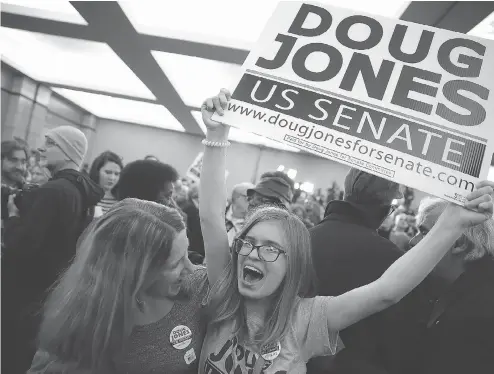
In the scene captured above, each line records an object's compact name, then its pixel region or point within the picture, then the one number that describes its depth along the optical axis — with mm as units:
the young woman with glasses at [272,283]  1104
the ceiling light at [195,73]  6668
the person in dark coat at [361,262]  1426
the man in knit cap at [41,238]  2023
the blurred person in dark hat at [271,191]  2738
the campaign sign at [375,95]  1062
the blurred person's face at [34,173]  4789
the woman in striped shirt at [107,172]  2854
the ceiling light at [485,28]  3752
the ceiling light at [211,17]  4207
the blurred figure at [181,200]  4403
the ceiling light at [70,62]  7035
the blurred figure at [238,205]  3278
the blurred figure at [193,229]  3234
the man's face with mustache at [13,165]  2898
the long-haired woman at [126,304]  1060
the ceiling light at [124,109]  11211
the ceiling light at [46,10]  5401
